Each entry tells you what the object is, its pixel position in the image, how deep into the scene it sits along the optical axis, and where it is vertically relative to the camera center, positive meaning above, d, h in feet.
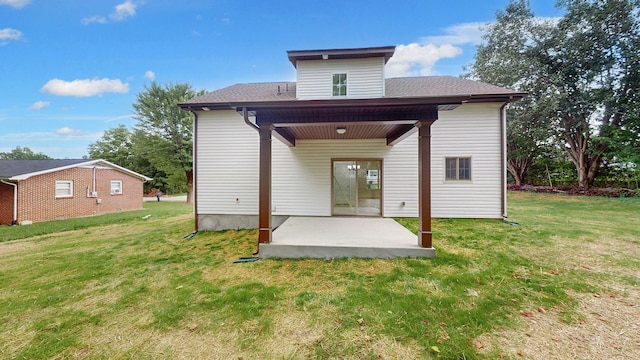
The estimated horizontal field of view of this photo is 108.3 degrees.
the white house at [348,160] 23.00 +2.21
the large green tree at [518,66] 44.70 +23.16
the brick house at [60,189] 35.14 -1.34
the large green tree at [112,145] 94.48 +16.31
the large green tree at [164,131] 58.29 +13.16
